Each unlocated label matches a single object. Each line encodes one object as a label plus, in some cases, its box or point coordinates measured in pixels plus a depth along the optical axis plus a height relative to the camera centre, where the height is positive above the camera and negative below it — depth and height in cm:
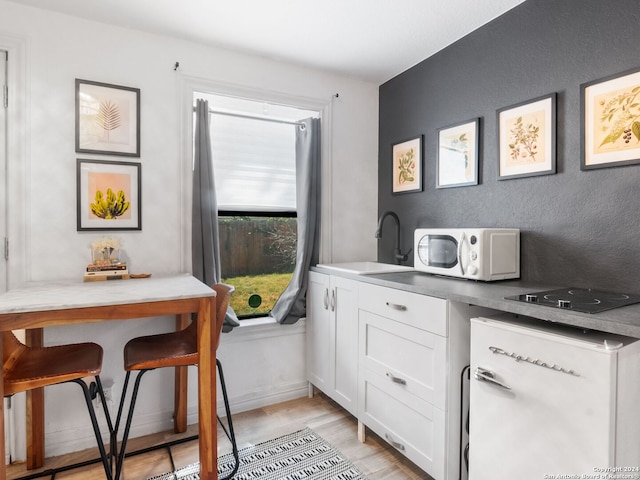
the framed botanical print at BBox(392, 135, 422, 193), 269 +54
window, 261 +30
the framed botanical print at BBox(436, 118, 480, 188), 227 +53
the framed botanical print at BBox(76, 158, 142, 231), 215 +24
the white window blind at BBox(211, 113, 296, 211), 259 +53
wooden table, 147 -32
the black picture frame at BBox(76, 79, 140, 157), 214 +70
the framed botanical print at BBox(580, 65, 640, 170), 157 +51
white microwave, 183 -8
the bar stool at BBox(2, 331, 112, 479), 148 -56
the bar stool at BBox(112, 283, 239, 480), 169 -57
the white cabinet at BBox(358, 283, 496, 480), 164 -67
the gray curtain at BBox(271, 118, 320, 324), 270 +14
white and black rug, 189 -122
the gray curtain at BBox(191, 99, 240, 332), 239 +17
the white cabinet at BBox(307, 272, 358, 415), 227 -68
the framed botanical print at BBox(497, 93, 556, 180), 187 +53
